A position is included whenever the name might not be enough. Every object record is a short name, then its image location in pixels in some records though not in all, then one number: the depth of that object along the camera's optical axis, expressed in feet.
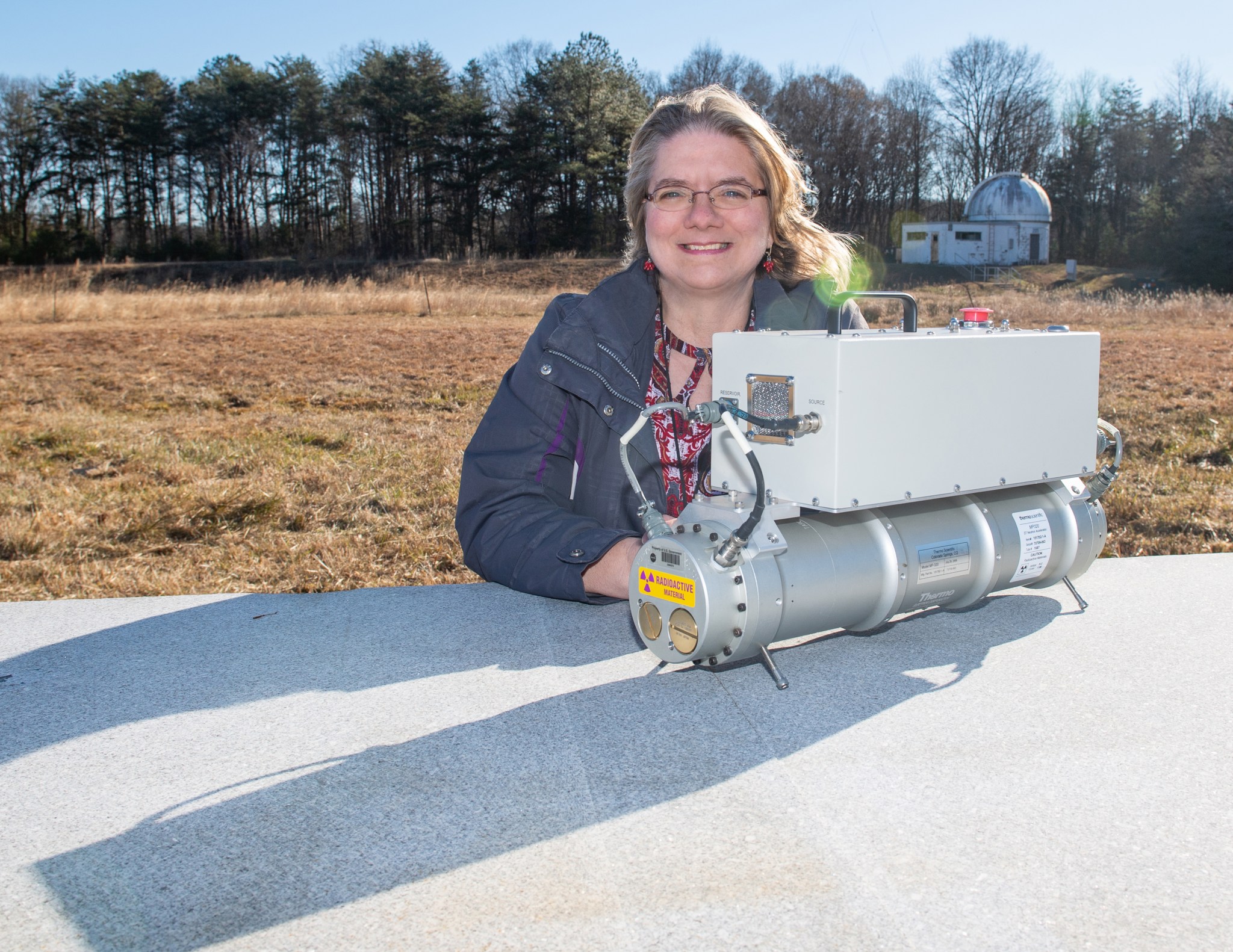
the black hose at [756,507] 5.58
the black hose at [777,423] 5.72
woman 7.77
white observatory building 137.49
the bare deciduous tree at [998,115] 158.20
